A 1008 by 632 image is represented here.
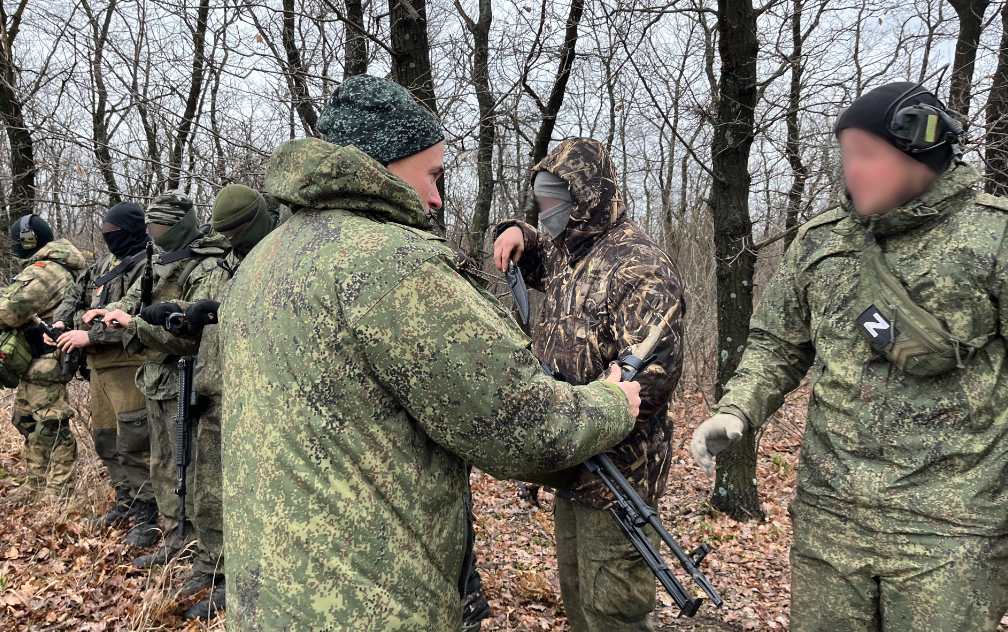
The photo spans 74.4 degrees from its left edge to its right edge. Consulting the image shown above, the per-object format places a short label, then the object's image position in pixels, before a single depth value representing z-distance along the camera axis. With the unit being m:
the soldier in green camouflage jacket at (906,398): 2.07
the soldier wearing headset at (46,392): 6.48
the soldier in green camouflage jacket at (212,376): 4.31
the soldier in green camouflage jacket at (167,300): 4.97
